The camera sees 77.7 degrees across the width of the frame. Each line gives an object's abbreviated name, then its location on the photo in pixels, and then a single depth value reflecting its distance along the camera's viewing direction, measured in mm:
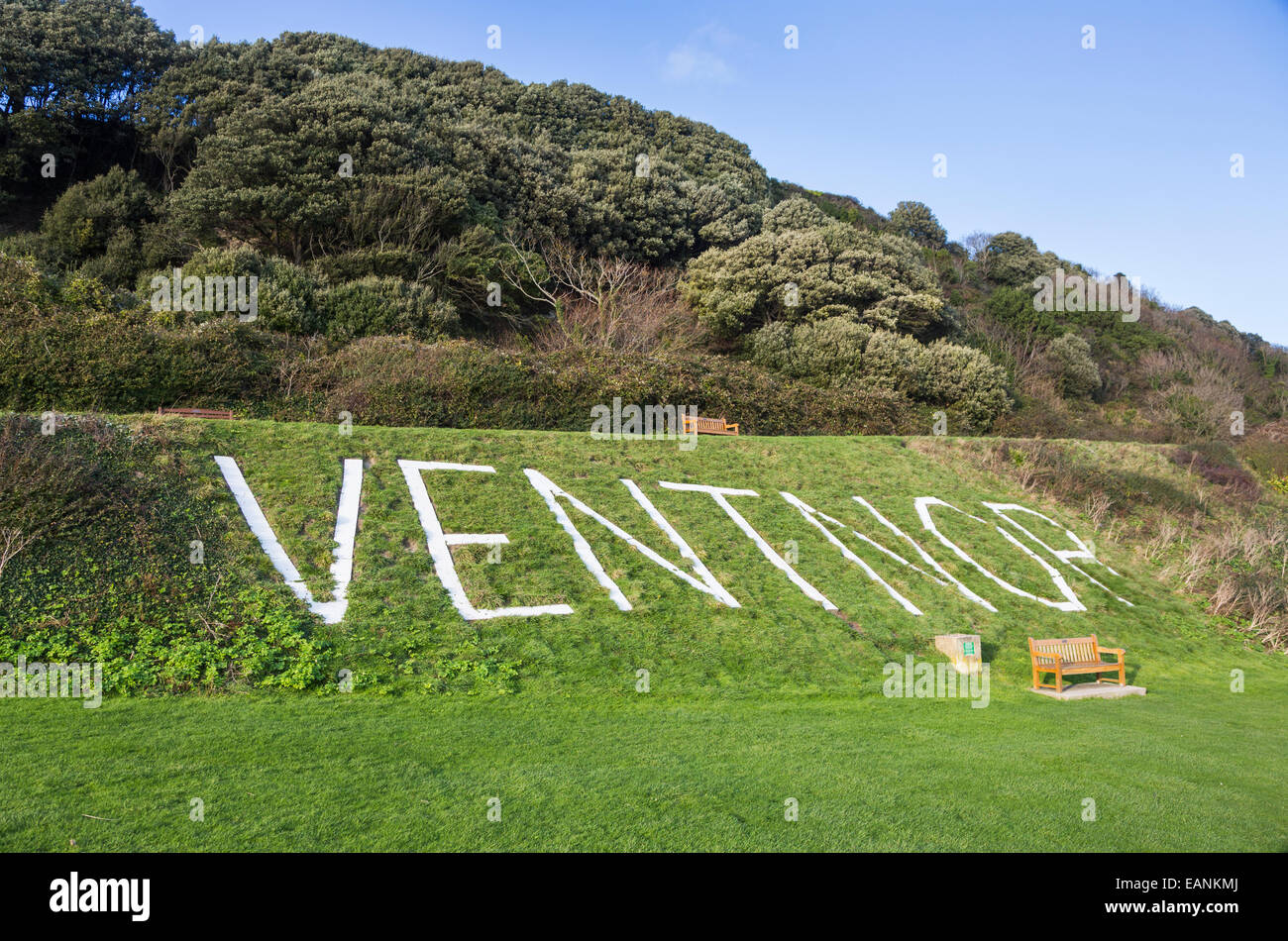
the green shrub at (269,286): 19609
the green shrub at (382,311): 21391
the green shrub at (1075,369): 39219
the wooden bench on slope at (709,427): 19578
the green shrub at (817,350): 27625
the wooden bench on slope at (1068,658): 11195
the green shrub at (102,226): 24484
